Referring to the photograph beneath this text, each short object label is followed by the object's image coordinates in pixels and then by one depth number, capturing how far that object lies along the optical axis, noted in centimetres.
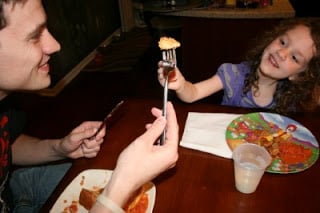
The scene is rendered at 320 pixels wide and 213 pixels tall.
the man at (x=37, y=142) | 73
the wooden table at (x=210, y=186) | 81
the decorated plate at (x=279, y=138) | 93
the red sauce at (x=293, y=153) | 94
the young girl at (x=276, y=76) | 128
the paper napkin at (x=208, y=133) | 99
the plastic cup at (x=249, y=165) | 82
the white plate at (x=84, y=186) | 83
